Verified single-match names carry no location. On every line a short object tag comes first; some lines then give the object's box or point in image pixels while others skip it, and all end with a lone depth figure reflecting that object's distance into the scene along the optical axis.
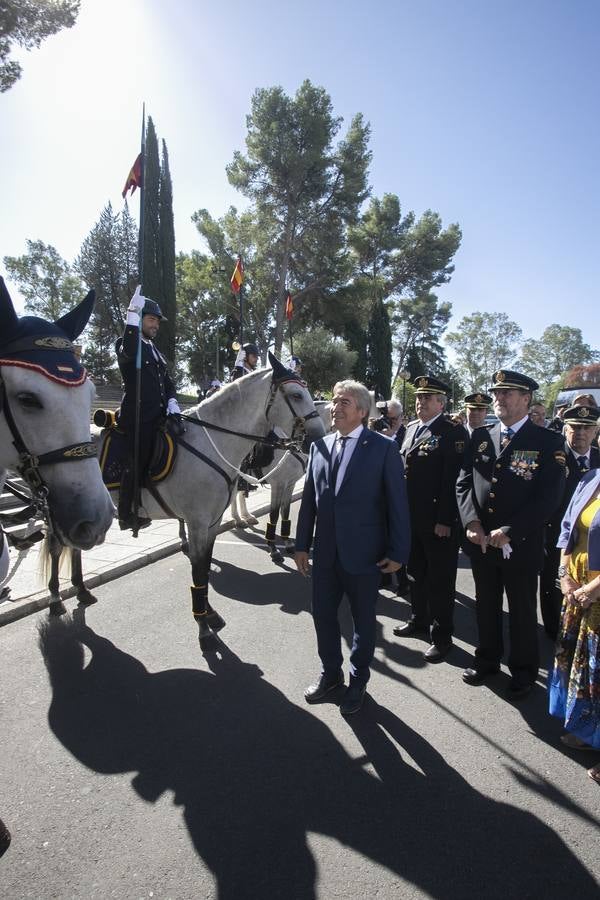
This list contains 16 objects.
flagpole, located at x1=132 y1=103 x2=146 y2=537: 4.19
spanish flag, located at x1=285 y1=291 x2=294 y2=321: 10.92
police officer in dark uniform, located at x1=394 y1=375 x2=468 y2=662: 4.15
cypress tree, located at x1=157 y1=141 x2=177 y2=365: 30.81
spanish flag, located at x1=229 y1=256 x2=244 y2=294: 8.30
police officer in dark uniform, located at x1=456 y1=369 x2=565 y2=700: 3.35
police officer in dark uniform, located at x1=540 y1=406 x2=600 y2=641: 4.68
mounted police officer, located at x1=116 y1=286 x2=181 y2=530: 4.39
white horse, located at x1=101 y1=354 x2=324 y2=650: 4.39
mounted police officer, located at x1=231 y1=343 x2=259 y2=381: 7.20
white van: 18.09
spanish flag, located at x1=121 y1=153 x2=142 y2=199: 4.77
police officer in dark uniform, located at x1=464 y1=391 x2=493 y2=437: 6.13
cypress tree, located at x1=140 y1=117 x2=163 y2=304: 28.78
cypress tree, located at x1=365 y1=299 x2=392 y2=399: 38.06
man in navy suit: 3.14
